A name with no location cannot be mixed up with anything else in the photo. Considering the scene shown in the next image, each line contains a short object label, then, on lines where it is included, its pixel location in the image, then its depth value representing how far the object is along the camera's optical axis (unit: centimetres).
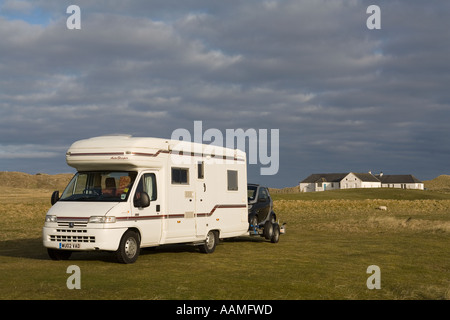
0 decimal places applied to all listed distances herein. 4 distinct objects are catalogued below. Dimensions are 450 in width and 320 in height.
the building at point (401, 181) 15762
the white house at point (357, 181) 14600
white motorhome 1443
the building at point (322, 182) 15175
